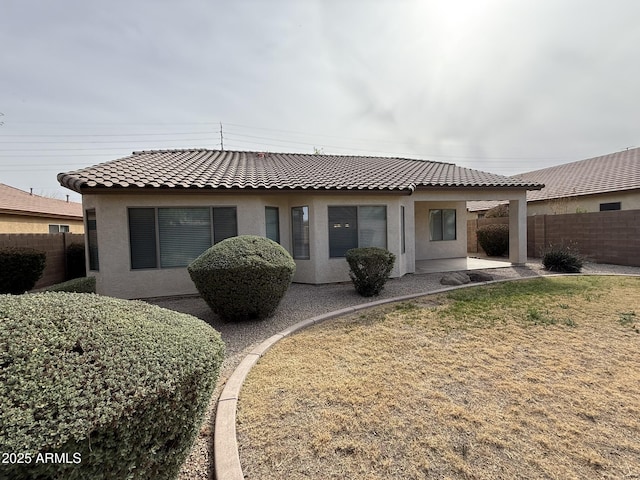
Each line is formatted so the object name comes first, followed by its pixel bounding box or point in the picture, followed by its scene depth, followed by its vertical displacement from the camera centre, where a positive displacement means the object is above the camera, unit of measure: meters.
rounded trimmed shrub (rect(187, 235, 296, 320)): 6.34 -1.00
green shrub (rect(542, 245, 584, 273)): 12.07 -1.57
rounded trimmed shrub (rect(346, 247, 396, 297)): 8.67 -1.17
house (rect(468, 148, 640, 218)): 16.77 +2.10
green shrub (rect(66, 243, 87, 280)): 13.05 -1.14
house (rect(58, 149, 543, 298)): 8.77 +0.70
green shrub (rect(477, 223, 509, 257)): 17.31 -0.87
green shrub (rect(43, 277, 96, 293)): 6.68 -1.13
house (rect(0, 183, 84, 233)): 16.58 +1.33
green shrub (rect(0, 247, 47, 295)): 9.55 -1.01
